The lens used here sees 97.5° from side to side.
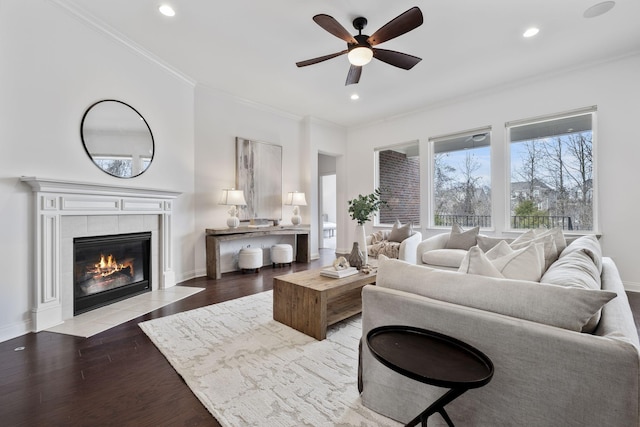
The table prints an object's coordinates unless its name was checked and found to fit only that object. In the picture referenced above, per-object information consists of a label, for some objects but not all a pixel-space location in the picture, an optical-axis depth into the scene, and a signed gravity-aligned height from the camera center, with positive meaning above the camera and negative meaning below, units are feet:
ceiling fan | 8.07 +5.55
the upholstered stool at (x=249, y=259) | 15.55 -2.54
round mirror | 9.95 +2.94
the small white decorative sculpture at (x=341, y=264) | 9.20 -1.68
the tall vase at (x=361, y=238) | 10.77 -0.97
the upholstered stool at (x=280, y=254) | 17.30 -2.50
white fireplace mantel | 8.29 -0.08
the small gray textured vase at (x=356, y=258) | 9.78 -1.59
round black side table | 3.13 -1.83
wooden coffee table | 7.75 -2.59
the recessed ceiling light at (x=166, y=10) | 9.09 +6.74
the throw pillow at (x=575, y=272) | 4.18 -1.01
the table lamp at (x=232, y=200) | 14.98 +0.74
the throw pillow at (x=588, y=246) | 5.69 -0.88
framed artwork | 16.77 +2.27
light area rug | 4.97 -3.51
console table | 14.33 -1.18
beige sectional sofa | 2.99 -1.62
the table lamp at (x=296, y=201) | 18.51 +0.82
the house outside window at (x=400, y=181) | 19.54 +2.30
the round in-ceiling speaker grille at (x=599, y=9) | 9.04 +6.69
